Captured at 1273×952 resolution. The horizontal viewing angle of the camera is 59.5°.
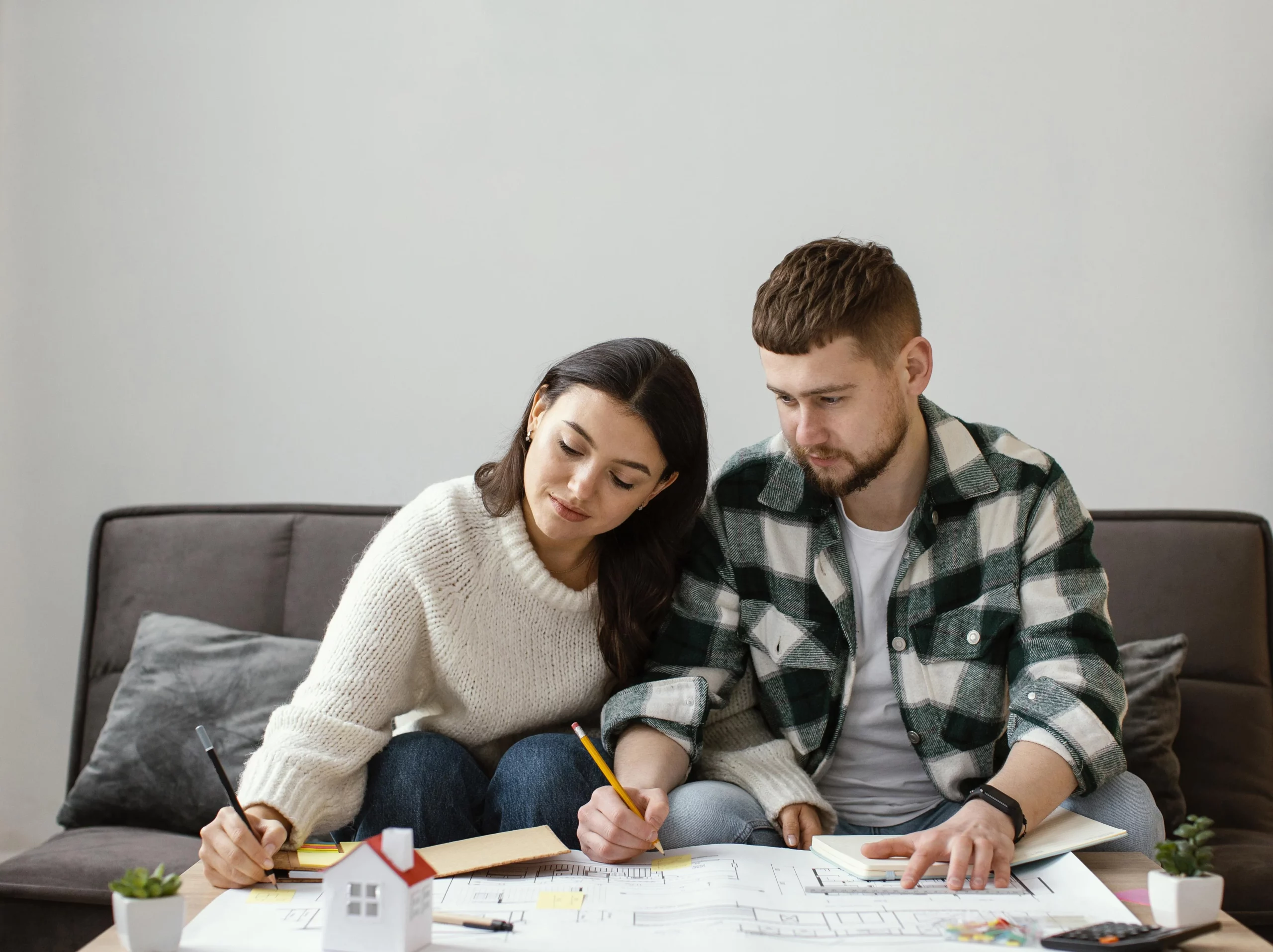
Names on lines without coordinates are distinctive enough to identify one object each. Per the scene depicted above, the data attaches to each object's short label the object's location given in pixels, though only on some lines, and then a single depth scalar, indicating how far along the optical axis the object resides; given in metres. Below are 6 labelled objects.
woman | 1.29
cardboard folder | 1.07
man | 1.34
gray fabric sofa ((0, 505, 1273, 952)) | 1.53
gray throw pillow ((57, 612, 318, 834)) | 1.73
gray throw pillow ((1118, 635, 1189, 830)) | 1.66
